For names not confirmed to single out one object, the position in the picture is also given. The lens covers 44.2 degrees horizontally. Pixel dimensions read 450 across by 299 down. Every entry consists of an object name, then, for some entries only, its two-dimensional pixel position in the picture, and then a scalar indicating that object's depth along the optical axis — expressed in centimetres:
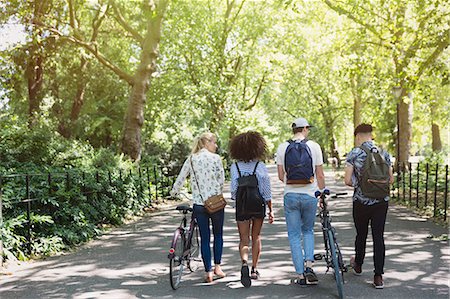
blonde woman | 714
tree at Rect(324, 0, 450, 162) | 1580
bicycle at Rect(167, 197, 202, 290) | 676
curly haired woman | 684
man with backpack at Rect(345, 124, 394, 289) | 657
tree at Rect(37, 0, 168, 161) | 1922
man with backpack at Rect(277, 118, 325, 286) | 666
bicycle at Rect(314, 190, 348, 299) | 621
